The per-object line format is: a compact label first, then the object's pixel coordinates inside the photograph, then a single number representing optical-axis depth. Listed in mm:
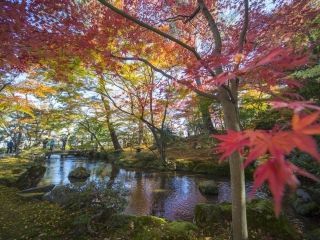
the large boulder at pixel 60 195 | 3788
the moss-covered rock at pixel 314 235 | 3001
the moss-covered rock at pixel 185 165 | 8969
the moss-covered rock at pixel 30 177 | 6425
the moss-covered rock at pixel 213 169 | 8029
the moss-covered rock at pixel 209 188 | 6091
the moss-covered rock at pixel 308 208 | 4408
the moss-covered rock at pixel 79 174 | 8688
